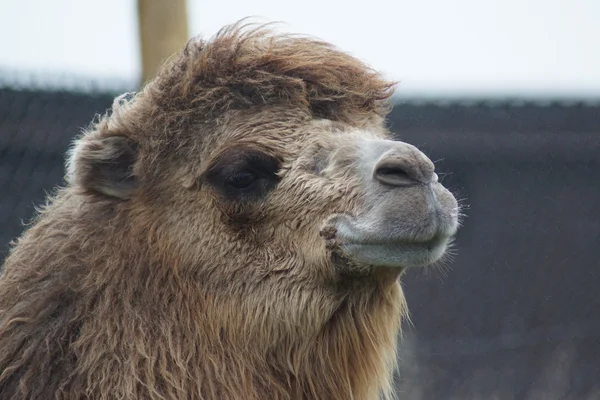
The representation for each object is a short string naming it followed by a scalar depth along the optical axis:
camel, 8.42
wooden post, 14.74
